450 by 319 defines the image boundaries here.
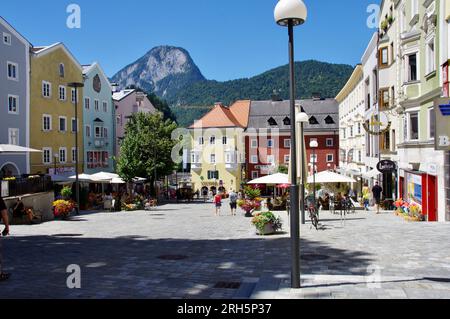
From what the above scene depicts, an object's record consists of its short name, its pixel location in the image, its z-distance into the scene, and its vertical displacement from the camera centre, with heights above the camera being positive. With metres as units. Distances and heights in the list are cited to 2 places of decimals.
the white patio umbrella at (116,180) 43.06 -1.10
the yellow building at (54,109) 45.69 +5.51
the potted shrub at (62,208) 26.17 -2.06
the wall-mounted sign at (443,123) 10.83 +0.78
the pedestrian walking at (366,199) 32.09 -2.33
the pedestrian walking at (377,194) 28.08 -1.79
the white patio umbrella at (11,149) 28.05 +1.13
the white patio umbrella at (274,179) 29.16 -0.88
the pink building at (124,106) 64.62 +8.11
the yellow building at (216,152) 72.69 +1.76
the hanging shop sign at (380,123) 34.16 +2.56
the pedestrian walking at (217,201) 29.53 -2.06
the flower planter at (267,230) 17.93 -2.31
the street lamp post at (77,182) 30.47 -0.90
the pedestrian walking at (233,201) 30.10 -2.11
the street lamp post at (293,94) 8.89 +1.23
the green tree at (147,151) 50.62 +1.54
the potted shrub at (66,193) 34.47 -1.67
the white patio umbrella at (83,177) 38.28 -0.72
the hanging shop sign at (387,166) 31.48 -0.28
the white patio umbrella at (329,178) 27.61 -0.81
